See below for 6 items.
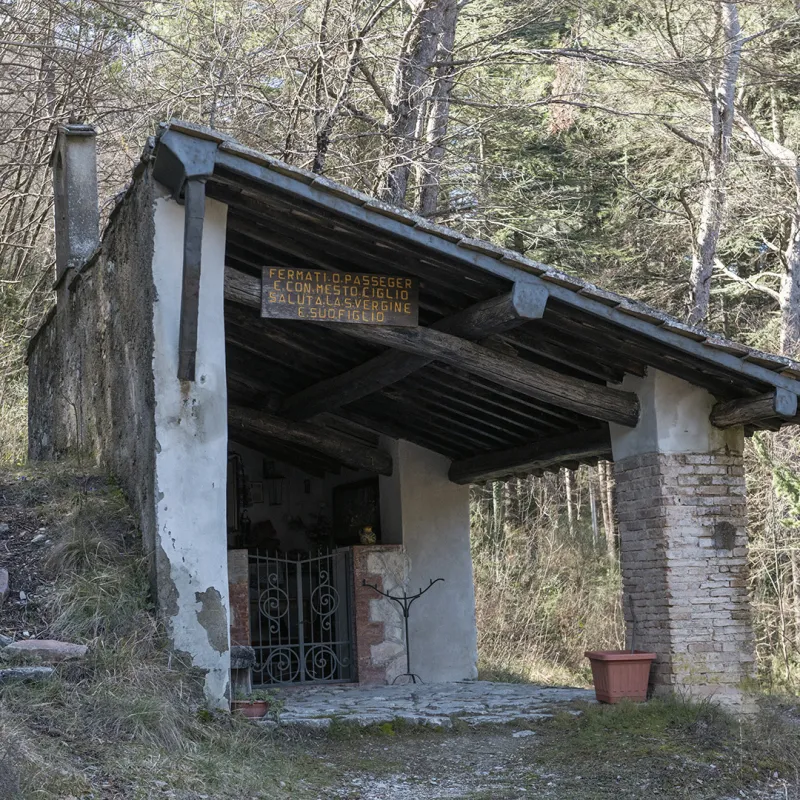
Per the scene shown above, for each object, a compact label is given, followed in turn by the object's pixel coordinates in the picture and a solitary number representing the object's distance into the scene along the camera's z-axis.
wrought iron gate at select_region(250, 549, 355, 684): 10.00
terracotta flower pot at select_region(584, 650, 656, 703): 7.78
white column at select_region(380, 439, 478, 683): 10.97
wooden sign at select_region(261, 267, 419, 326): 7.30
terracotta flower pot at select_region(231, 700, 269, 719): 6.70
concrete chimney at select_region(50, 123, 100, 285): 11.08
